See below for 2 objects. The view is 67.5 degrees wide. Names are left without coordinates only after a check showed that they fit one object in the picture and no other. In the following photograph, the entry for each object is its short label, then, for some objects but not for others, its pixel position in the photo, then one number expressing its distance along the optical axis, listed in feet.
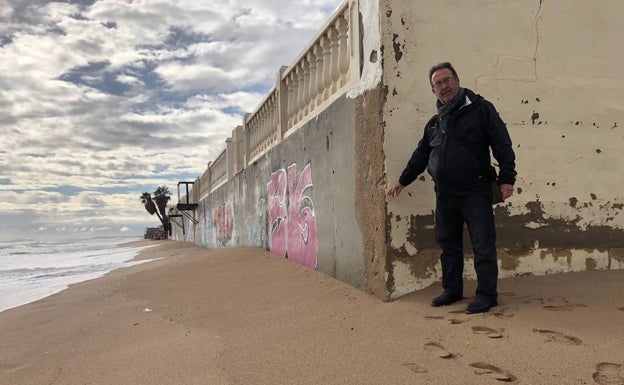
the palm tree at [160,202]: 117.55
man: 9.79
